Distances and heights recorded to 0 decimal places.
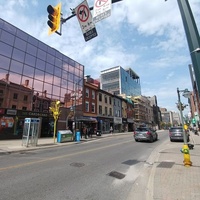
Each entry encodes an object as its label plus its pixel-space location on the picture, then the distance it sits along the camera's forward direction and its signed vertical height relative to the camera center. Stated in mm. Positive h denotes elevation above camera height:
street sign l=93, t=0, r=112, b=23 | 5719 +4407
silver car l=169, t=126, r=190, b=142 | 19906 +55
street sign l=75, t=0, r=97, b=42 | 6297 +4416
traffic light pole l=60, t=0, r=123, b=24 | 6629 +4718
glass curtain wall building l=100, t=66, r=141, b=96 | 77375 +26916
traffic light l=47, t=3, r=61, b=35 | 6332 +4548
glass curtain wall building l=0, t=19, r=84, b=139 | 21312 +8300
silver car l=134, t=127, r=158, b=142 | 18875 +98
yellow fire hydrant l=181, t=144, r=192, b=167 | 7348 -1006
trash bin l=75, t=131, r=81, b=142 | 21219 -133
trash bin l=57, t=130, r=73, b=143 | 19406 +23
